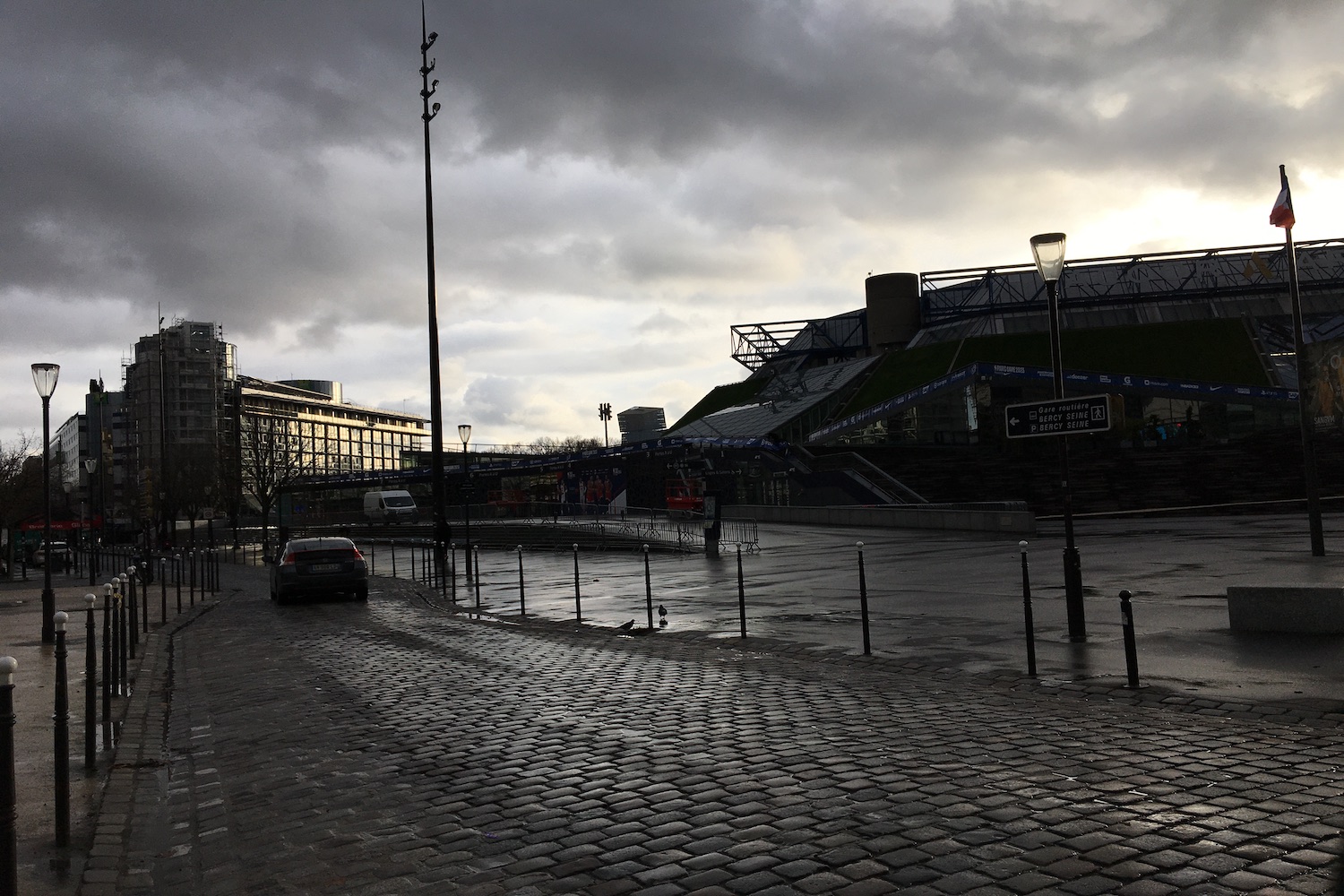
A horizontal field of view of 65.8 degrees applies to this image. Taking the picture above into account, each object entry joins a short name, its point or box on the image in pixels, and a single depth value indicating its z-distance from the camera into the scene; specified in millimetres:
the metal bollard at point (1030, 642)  9742
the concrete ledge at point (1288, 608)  10867
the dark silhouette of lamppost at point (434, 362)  29719
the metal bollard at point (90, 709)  7621
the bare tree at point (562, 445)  169975
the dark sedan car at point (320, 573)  22281
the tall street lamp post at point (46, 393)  18934
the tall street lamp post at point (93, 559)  28409
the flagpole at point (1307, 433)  19344
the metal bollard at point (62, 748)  5688
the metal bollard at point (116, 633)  10867
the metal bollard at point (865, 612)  11422
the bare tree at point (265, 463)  54281
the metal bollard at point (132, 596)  13055
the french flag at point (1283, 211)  19484
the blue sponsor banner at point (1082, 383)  55312
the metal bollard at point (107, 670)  8733
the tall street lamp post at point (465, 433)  37344
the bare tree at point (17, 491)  38812
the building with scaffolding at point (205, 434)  70250
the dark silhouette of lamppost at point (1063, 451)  11539
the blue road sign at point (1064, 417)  11367
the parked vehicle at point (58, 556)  46169
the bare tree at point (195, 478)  77125
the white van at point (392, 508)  65875
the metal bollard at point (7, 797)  4035
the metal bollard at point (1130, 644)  8844
